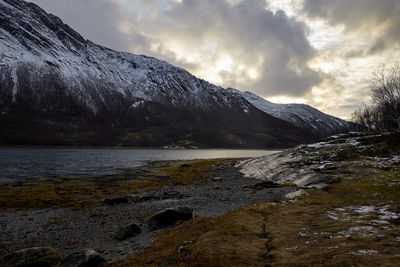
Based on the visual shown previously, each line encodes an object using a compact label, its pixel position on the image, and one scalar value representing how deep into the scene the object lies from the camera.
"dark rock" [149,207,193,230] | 21.90
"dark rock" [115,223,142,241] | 19.47
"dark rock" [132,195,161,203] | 35.31
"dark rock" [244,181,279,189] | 37.38
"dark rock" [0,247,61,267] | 14.27
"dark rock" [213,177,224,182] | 52.89
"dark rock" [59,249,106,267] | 13.29
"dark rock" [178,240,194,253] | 13.20
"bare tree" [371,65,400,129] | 60.92
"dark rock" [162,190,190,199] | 36.88
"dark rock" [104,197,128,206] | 34.06
